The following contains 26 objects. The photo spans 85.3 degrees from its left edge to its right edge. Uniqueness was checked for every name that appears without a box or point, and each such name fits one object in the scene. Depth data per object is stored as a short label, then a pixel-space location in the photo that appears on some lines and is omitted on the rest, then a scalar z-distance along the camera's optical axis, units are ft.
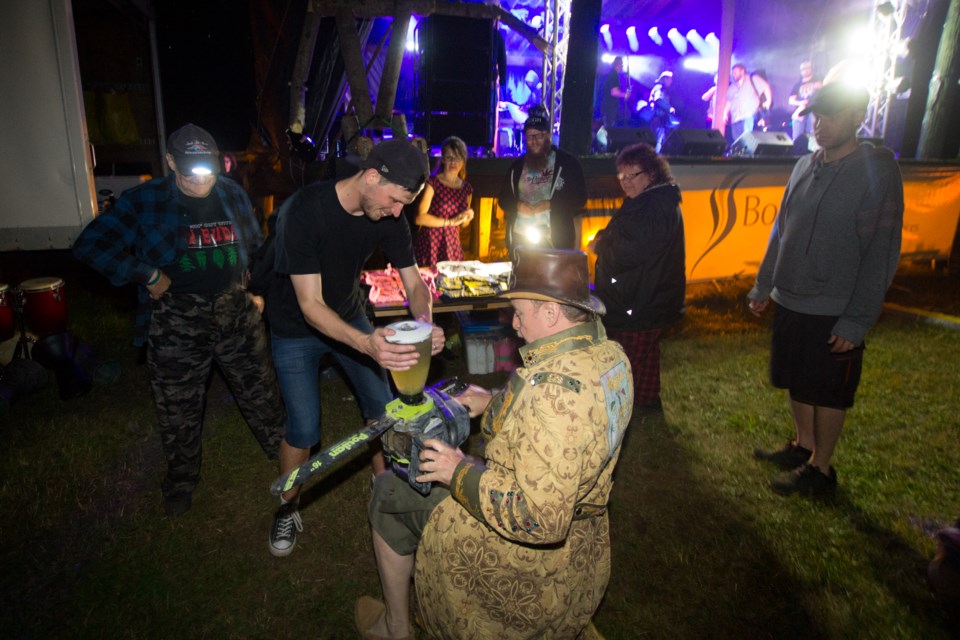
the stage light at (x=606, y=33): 72.59
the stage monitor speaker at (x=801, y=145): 52.19
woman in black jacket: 13.73
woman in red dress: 19.39
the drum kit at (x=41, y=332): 16.38
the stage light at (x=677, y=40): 76.23
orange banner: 25.86
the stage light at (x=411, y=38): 49.08
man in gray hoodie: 10.73
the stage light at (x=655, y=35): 75.41
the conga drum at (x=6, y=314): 16.55
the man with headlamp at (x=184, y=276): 10.27
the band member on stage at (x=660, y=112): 66.80
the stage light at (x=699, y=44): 77.15
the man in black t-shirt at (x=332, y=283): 8.64
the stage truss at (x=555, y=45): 35.94
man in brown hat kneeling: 5.30
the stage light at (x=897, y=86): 48.22
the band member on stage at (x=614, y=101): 66.13
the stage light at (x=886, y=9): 48.92
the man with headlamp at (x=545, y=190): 19.47
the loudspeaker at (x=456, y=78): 29.58
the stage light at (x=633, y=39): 74.74
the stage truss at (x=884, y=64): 50.85
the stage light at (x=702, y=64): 78.43
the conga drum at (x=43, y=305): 17.60
